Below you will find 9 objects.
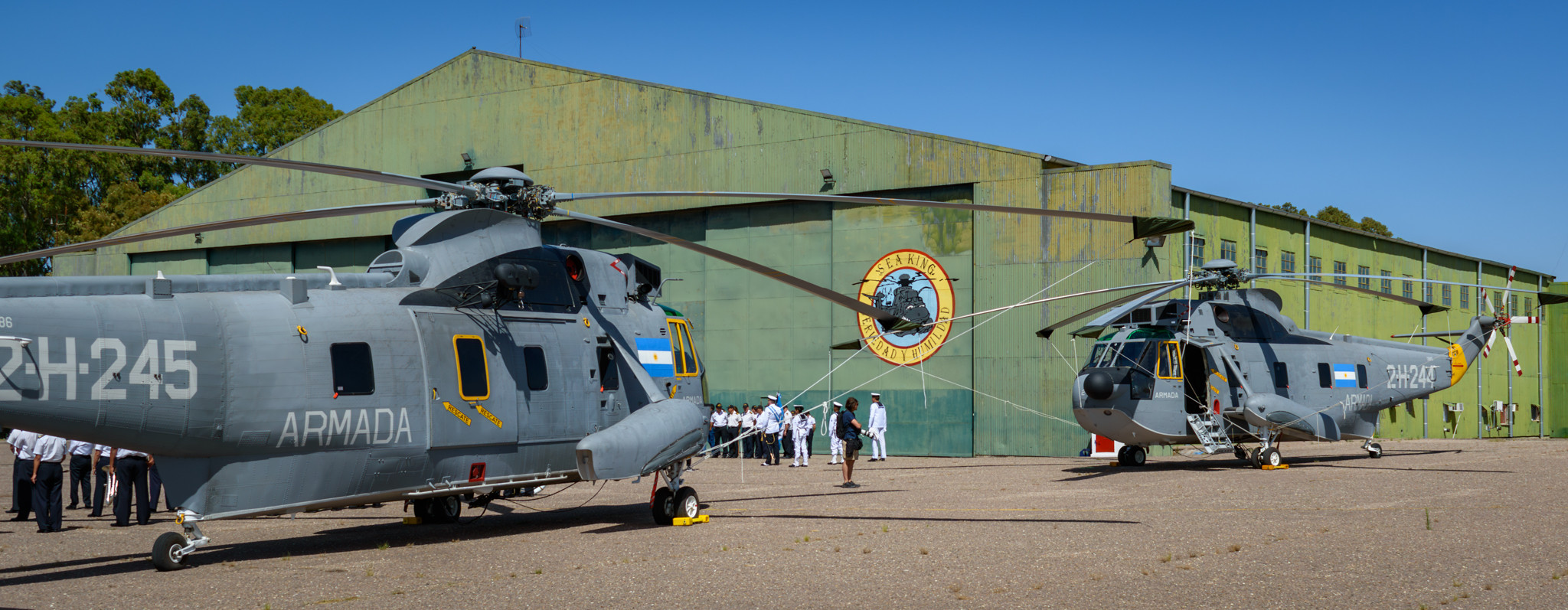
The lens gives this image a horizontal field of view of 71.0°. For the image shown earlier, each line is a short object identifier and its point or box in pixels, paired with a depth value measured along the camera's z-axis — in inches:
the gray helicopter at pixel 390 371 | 372.5
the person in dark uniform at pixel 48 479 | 569.9
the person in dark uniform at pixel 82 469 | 642.2
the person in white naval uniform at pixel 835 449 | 1072.2
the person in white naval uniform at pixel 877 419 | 1003.9
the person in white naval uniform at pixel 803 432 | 1069.8
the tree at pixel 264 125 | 2319.1
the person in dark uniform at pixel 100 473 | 658.2
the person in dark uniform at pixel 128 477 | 596.1
